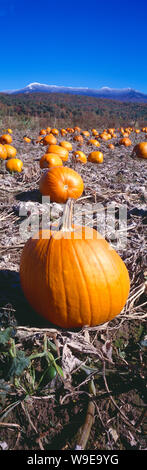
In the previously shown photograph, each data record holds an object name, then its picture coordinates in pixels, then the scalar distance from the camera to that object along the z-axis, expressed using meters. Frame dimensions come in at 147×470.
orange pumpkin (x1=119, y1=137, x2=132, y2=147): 12.63
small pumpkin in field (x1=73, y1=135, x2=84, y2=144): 12.84
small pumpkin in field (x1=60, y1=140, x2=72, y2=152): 9.73
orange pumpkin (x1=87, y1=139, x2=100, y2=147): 11.85
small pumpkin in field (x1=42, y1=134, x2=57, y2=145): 10.58
